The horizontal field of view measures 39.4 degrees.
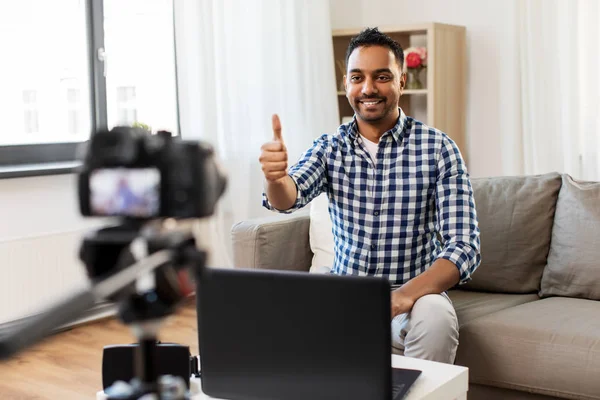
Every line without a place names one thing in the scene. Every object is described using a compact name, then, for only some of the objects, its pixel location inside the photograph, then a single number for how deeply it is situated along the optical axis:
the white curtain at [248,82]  3.88
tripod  0.58
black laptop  1.42
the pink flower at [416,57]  4.09
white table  1.57
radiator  3.28
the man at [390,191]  2.15
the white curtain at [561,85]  3.67
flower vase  4.16
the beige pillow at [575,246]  2.46
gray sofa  2.14
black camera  0.61
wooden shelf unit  4.03
